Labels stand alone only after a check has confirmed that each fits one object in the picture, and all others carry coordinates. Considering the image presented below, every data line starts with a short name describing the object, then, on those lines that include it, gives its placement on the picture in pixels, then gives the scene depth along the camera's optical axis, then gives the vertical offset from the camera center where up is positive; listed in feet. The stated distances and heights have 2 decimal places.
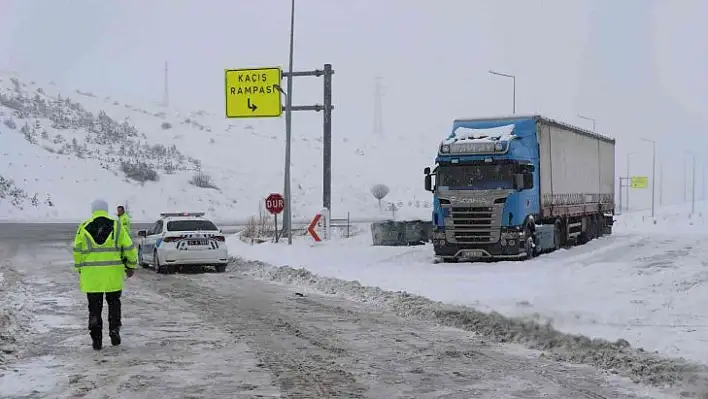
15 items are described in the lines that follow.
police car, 68.33 -3.72
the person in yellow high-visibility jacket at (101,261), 33.14 -2.52
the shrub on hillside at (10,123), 217.77 +18.64
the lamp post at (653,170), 228.63 +8.67
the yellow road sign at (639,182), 328.43 +7.65
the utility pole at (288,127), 93.09 +7.86
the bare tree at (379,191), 217.56 +2.17
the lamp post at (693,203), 226.19 -0.35
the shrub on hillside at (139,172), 206.39 +6.18
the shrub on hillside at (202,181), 215.31 +4.32
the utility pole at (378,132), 392.84 +31.47
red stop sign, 89.61 -0.46
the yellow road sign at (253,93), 100.27 +12.54
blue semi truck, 71.05 +1.03
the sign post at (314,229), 93.66 -3.30
